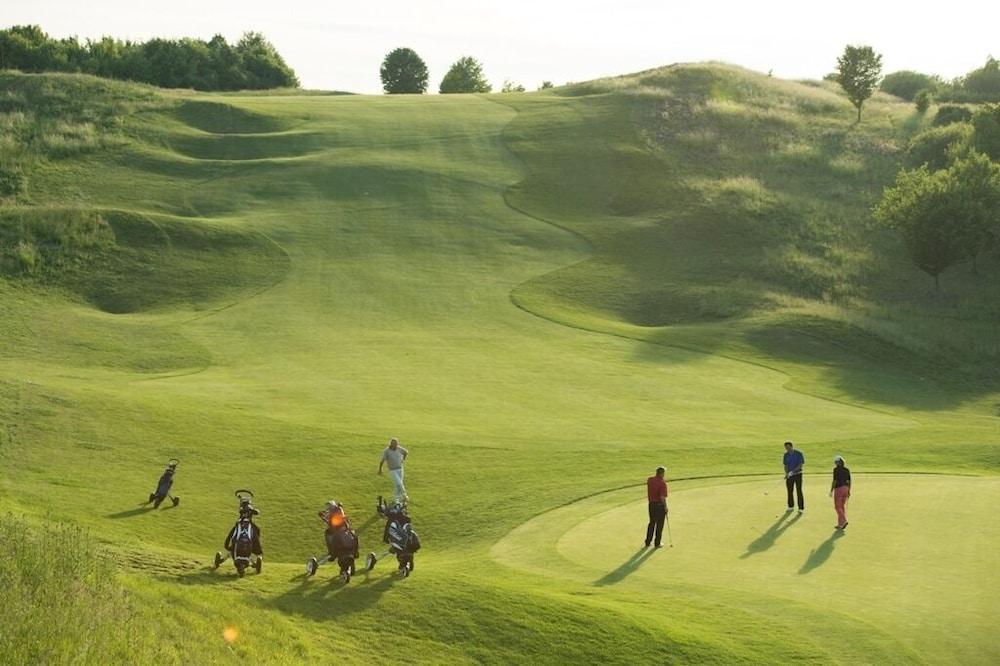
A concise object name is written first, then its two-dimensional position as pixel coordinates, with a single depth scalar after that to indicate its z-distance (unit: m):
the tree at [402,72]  154.75
